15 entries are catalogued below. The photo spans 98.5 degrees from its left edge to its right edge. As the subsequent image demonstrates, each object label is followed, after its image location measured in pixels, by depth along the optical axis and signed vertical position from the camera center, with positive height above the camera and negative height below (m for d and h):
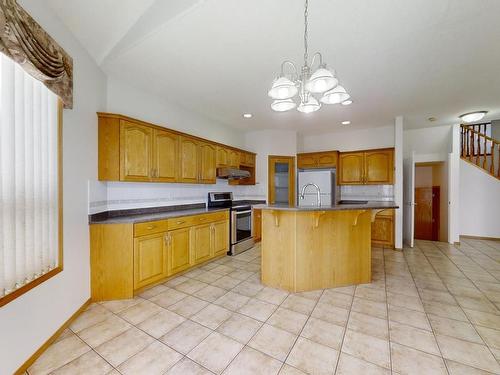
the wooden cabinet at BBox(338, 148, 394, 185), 4.60 +0.40
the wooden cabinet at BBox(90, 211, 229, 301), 2.36 -0.83
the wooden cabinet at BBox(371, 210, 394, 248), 4.46 -0.94
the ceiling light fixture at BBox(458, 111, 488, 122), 4.08 +1.36
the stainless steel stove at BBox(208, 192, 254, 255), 4.02 -0.73
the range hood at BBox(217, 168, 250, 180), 4.16 +0.24
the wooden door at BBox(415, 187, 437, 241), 5.78 -0.78
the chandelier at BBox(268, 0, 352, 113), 1.53 +0.76
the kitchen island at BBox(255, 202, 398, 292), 2.56 -0.76
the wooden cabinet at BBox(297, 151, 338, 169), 5.15 +0.63
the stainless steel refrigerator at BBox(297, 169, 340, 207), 4.92 +0.01
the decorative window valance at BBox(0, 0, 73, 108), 1.19 +0.88
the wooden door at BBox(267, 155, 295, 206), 5.32 +0.18
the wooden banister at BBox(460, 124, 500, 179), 5.10 +0.83
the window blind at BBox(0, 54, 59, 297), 1.36 +0.05
